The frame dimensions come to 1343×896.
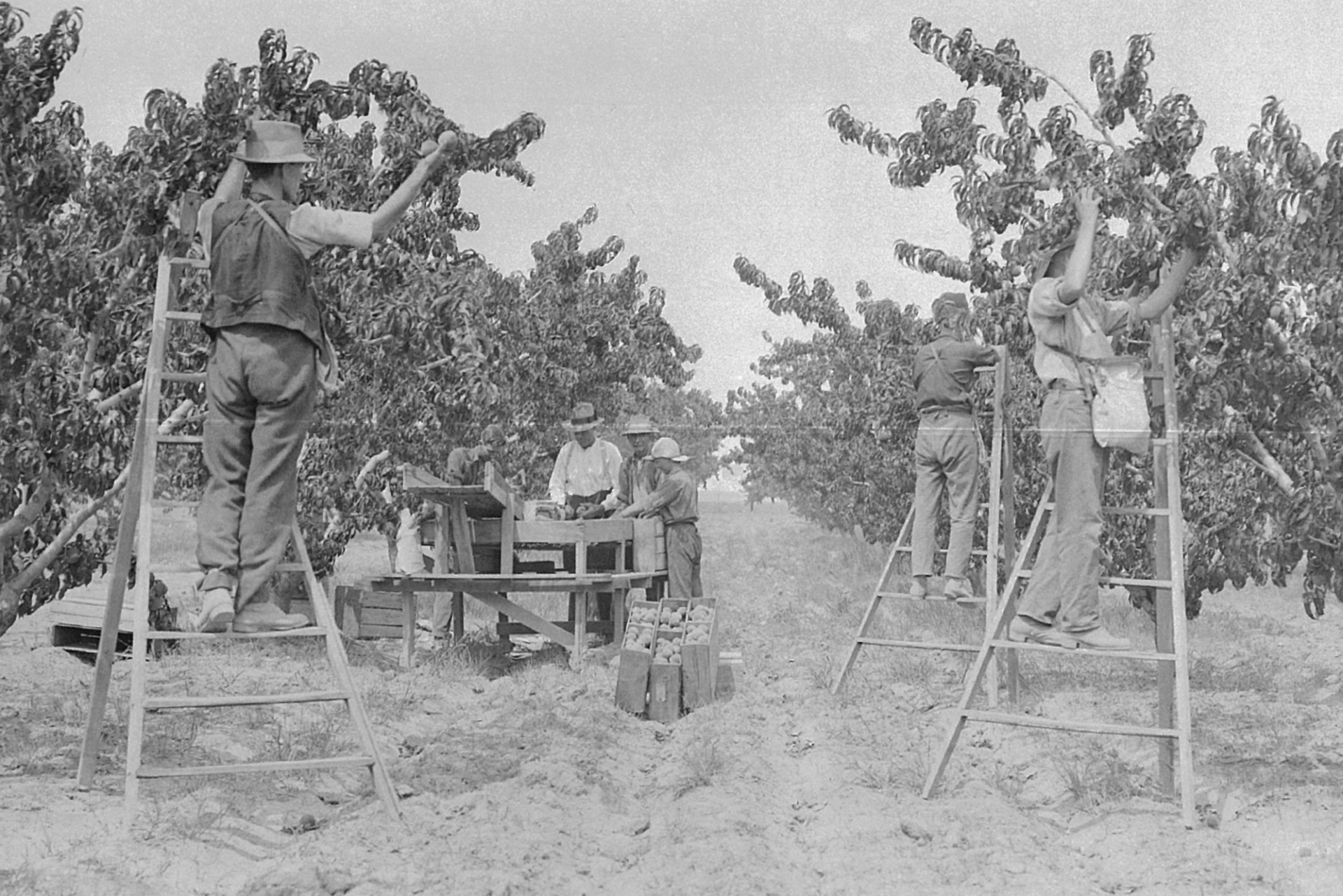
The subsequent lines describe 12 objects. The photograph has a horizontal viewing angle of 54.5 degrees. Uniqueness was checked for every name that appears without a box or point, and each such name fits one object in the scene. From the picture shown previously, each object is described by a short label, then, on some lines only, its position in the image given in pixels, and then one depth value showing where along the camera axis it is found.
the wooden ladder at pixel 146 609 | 4.89
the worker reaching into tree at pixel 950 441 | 8.72
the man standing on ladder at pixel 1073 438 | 5.82
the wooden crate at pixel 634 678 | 8.73
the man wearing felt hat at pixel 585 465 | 12.15
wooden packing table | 10.20
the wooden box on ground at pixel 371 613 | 11.14
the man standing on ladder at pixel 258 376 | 5.09
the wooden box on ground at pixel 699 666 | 8.84
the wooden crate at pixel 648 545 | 11.56
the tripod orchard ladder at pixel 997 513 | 8.29
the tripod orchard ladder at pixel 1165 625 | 5.50
